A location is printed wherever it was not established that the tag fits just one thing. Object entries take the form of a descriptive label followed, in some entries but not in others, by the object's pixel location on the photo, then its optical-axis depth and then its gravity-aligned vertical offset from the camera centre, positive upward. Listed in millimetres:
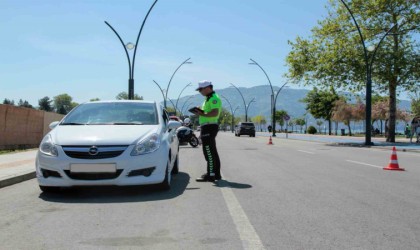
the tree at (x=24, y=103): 120788 +5702
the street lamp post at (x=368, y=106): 25438 +1430
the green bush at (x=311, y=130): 74638 +28
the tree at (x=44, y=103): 120000 +5696
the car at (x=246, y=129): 48406 -3
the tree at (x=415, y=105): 58094 +3558
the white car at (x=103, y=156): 6254 -419
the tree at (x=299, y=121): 128238 +2545
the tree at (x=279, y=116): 112312 +3274
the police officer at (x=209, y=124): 8031 +72
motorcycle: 21234 -393
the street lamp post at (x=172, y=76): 42469 +5068
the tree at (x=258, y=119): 167212 +3830
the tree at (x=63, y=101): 169500 +8927
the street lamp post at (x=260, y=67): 46556 +6372
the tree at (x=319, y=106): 72062 +3916
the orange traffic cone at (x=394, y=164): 10600 -755
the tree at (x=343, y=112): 65375 +2689
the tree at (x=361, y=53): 28547 +5050
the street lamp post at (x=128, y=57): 22547 +3435
